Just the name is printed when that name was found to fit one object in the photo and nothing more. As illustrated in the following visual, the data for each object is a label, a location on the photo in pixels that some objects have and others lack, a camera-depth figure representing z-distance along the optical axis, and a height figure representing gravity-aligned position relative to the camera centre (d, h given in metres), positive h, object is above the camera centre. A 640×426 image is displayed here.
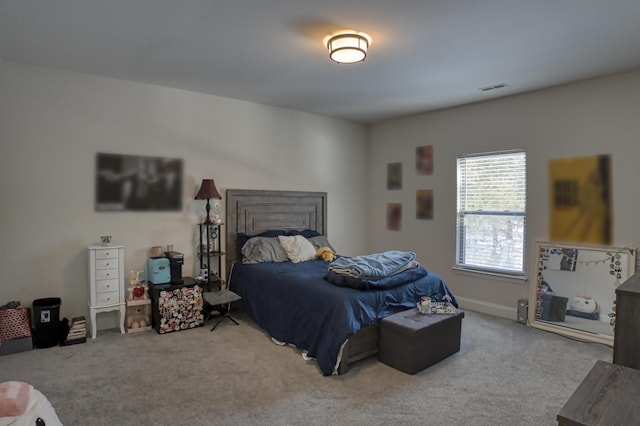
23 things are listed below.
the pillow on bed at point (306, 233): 4.92 -0.33
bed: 2.87 -0.79
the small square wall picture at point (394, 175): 5.46 +0.49
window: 4.25 -0.04
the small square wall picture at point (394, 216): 5.48 -0.12
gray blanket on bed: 3.20 -0.52
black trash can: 3.26 -1.03
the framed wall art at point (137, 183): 3.74 +0.27
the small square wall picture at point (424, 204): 5.06 +0.06
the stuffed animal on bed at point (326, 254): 4.47 -0.56
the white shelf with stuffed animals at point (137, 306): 3.72 -1.02
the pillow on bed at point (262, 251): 4.31 -0.51
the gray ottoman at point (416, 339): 2.85 -1.06
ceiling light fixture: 2.71 +1.21
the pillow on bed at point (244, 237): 4.50 -0.35
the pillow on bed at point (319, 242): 4.75 -0.44
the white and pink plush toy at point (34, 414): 1.46 -0.86
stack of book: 3.35 -1.15
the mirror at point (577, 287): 3.54 -0.81
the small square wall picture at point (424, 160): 5.05 +0.67
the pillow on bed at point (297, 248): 4.39 -0.48
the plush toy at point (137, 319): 3.74 -1.14
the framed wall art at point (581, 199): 3.63 +0.10
